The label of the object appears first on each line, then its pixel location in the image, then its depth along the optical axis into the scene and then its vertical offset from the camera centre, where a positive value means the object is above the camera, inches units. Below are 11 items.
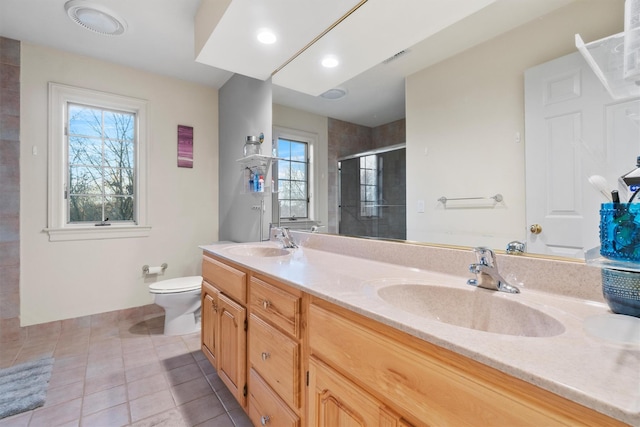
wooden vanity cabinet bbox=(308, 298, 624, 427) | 17.5 -13.4
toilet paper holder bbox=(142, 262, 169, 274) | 109.0 -20.3
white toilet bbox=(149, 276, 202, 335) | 89.9 -28.2
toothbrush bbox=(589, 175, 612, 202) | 29.7 +3.2
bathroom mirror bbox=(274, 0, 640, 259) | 33.3 +12.8
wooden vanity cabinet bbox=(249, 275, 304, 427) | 39.5 -21.3
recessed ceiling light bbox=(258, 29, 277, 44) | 68.9 +44.6
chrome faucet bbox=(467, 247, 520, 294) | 34.2 -7.0
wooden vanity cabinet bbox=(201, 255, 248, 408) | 53.6 -22.7
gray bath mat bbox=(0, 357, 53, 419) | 59.1 -39.3
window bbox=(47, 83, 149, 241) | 95.2 +18.9
